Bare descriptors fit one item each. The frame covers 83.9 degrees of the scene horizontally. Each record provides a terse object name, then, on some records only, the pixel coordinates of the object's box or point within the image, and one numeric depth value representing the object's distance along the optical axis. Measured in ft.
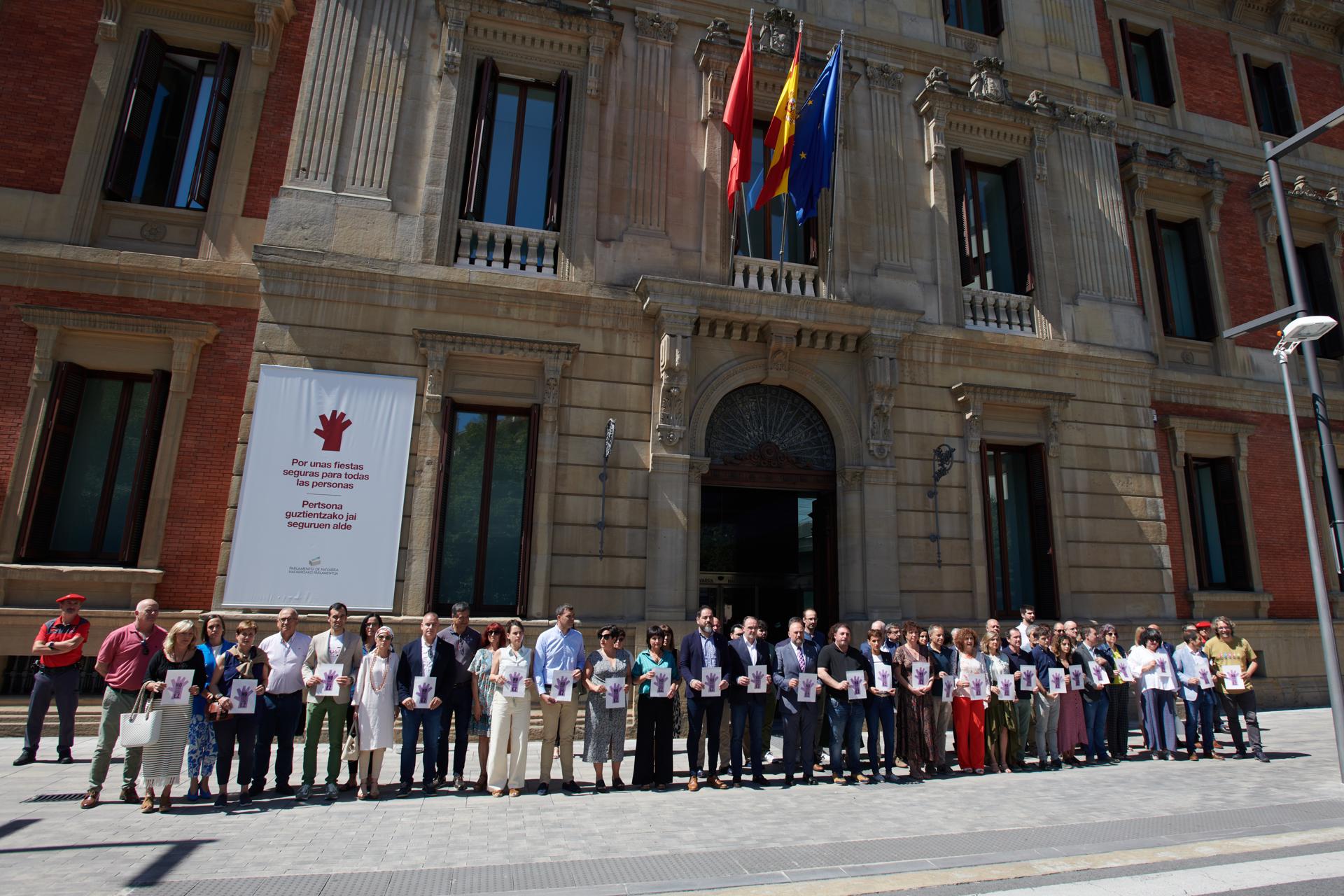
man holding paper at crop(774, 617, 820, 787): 27.99
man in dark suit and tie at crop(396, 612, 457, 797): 25.17
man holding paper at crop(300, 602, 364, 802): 23.89
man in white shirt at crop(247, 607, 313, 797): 24.40
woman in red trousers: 29.99
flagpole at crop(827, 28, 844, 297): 44.94
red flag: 40.81
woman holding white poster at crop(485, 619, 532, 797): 25.29
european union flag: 41.83
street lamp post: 29.71
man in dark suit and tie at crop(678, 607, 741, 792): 26.86
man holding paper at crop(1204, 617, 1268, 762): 33.04
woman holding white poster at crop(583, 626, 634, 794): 25.91
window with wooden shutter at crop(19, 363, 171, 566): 35.14
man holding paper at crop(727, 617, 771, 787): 27.20
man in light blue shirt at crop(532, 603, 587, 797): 25.86
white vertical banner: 34.60
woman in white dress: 24.22
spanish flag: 41.01
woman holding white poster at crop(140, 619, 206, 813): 22.03
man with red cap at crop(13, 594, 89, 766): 28.35
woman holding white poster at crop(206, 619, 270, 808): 22.98
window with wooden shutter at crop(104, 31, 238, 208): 39.60
